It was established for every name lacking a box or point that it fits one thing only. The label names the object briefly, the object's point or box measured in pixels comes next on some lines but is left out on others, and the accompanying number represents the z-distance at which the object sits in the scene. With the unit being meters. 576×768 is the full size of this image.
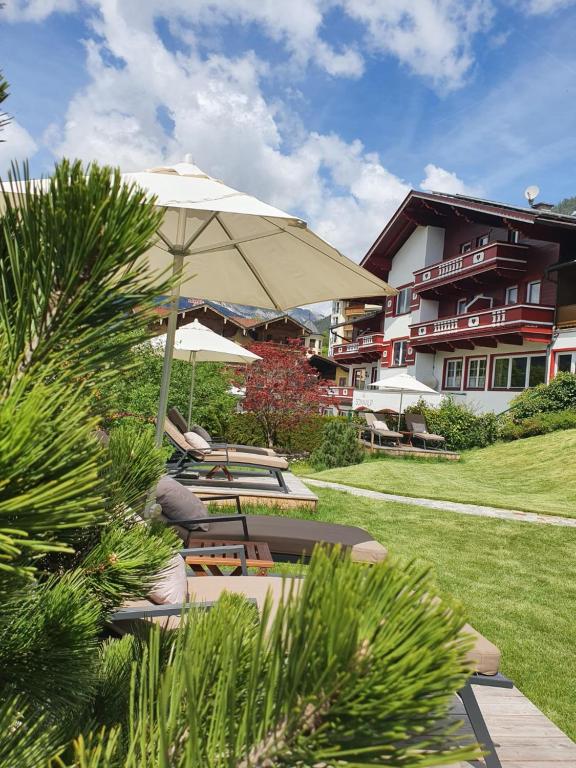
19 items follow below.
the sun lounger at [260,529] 4.93
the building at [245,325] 48.25
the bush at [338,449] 17.77
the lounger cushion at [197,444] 10.60
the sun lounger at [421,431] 22.30
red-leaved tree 20.56
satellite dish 29.77
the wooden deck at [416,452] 19.98
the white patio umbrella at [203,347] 12.98
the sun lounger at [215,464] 9.56
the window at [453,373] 30.98
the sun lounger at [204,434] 11.16
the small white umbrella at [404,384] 23.70
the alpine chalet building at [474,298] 24.50
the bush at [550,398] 21.47
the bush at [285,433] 19.80
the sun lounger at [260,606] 2.49
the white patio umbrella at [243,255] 3.88
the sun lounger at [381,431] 22.17
